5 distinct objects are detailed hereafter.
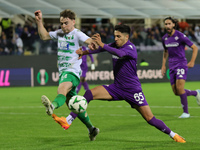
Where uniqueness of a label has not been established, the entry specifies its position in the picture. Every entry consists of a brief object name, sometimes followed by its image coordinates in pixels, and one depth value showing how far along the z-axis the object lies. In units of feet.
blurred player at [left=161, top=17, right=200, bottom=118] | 79.25
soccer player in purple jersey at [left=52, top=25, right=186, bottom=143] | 54.19
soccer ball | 51.96
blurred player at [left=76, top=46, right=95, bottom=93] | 123.52
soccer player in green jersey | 56.95
